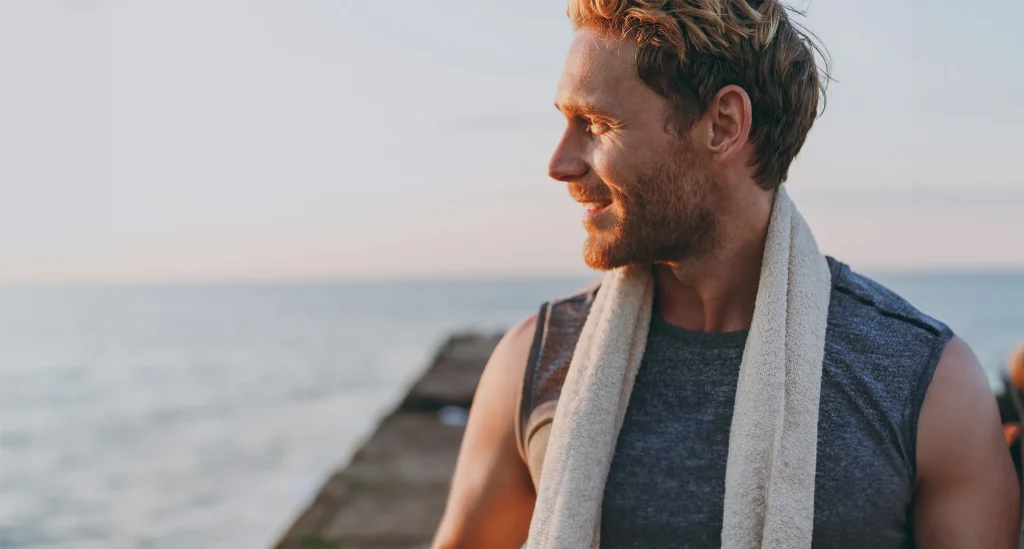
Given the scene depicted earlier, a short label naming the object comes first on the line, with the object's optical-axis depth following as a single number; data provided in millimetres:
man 1921
